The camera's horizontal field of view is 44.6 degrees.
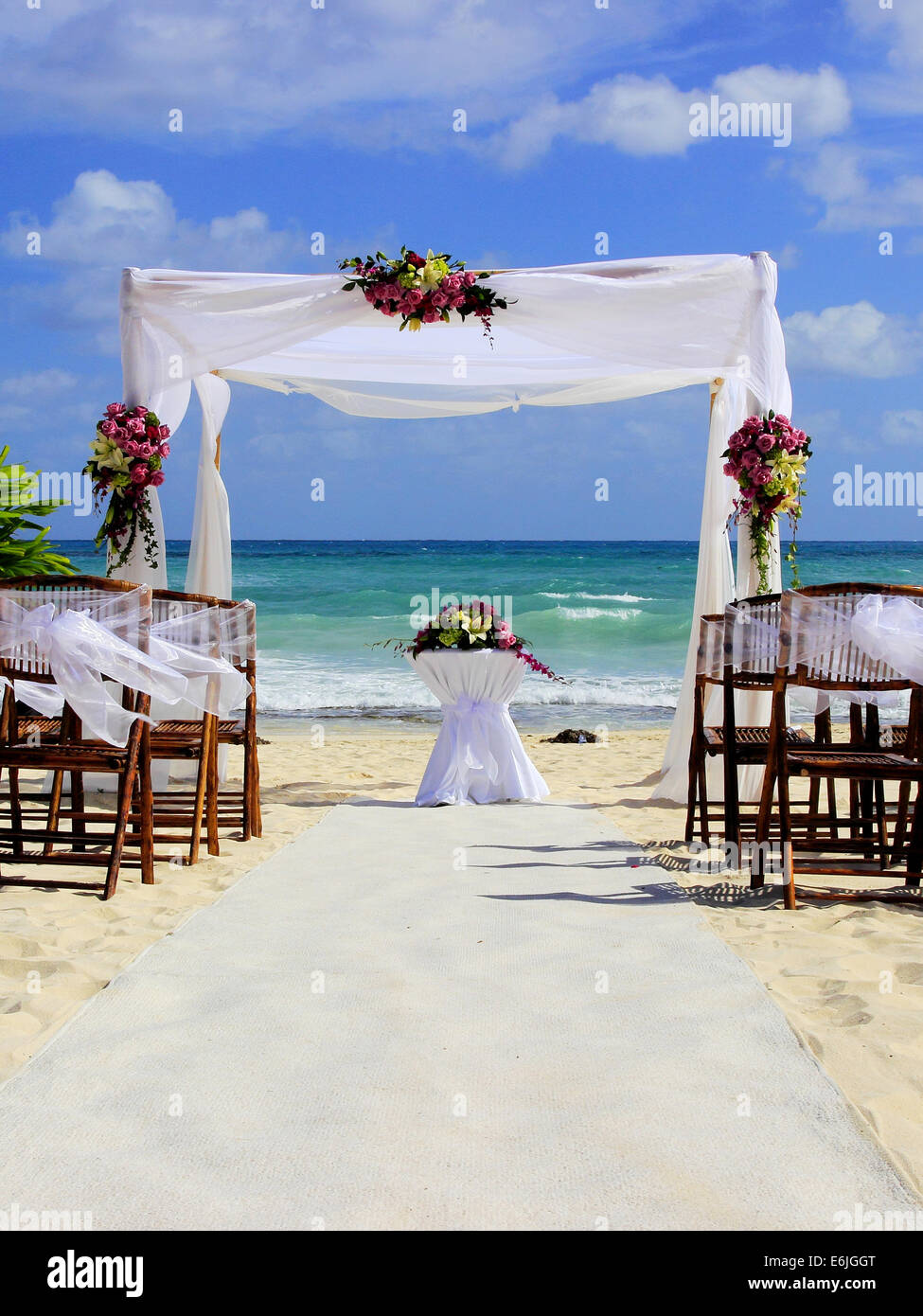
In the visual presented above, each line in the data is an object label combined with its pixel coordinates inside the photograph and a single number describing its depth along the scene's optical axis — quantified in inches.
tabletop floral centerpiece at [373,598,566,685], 249.0
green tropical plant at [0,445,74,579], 315.3
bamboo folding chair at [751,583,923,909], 153.3
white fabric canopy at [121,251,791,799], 241.8
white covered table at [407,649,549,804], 248.2
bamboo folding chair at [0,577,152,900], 157.2
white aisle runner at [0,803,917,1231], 71.7
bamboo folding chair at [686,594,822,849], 178.4
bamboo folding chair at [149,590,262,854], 198.4
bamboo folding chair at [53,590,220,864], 185.8
